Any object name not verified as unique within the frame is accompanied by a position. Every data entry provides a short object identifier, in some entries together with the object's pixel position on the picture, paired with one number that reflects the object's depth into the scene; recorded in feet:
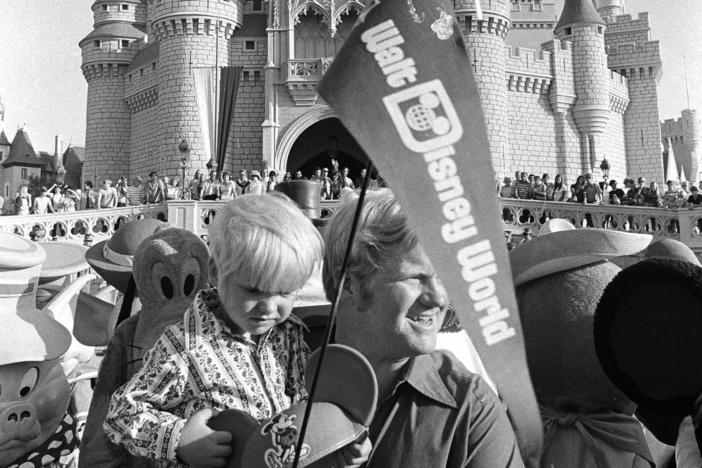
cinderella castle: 80.38
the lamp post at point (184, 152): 65.92
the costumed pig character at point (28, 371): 8.24
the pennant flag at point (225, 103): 64.50
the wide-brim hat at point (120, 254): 11.12
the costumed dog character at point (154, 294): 6.94
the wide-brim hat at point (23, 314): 8.27
